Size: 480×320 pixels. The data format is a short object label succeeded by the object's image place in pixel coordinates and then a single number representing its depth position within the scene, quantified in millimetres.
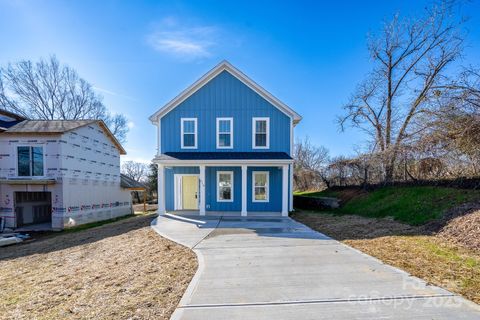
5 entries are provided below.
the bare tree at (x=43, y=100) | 27359
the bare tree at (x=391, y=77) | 14711
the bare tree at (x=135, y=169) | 52844
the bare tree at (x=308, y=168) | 20497
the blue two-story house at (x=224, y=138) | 13508
